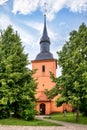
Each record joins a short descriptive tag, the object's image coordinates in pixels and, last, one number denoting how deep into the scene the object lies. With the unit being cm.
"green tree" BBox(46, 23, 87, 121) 2609
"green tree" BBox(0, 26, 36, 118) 2786
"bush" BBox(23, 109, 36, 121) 2712
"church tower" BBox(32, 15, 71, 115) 5481
